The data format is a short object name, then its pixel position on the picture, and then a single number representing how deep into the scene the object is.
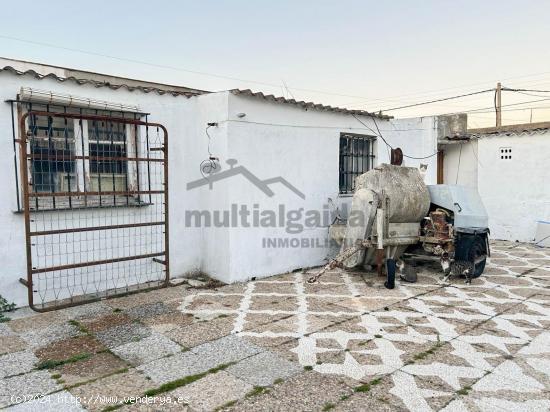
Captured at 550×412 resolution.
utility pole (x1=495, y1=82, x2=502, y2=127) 18.47
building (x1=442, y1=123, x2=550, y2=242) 11.18
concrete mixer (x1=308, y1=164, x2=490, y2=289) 7.01
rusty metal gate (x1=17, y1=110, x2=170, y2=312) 5.60
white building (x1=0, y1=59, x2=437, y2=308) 5.54
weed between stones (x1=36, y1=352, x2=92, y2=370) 3.89
